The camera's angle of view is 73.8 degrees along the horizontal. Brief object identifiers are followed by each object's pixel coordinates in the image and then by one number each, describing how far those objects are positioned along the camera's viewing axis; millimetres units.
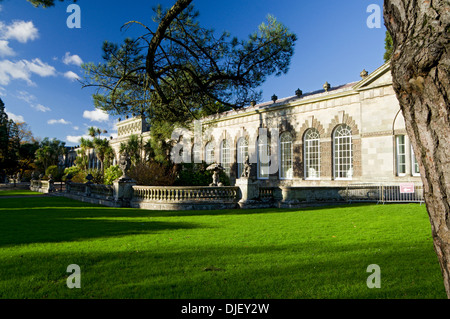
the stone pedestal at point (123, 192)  15306
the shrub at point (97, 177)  25080
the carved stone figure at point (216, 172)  18425
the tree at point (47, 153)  53562
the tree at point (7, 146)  38750
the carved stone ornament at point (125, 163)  16016
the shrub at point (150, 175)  19458
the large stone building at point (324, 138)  17781
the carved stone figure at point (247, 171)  14811
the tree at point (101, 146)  54062
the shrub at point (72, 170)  34675
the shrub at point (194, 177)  23625
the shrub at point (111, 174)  22431
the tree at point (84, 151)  55847
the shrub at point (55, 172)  44403
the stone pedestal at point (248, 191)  14258
